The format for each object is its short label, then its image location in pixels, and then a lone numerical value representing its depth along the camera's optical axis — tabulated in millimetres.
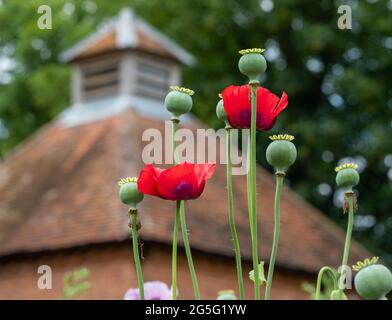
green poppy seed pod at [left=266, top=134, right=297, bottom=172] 2468
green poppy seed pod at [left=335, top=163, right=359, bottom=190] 2502
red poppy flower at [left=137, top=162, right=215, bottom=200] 2404
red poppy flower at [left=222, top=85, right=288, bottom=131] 2502
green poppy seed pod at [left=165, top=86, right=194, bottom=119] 2581
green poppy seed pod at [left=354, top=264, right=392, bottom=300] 2195
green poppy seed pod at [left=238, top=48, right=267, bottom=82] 2472
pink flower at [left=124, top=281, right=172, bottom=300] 2866
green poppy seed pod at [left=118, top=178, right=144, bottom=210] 2477
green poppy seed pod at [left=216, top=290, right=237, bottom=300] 2390
